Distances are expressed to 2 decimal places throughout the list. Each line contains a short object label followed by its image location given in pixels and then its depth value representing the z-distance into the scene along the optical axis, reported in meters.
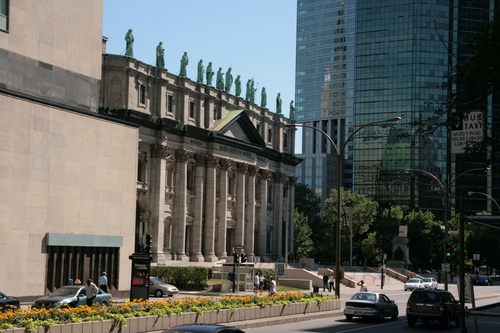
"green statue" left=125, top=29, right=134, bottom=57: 71.06
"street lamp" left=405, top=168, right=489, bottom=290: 47.09
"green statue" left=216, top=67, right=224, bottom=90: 87.88
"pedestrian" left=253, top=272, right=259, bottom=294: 56.75
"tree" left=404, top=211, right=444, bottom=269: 118.12
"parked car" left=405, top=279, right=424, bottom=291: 73.82
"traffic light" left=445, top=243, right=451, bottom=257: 45.40
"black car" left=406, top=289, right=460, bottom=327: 31.31
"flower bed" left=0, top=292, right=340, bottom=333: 21.72
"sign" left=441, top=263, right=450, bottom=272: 46.79
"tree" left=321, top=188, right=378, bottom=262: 112.19
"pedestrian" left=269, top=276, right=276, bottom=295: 45.72
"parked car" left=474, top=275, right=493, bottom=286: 93.62
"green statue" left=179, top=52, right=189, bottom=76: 79.62
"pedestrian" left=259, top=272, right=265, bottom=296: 55.56
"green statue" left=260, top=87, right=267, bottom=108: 97.81
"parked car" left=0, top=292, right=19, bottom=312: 29.47
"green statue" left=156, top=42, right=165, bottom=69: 75.75
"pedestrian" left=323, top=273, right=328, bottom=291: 64.95
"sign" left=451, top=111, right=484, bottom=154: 20.22
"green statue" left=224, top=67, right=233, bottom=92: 90.05
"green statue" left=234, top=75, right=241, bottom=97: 91.00
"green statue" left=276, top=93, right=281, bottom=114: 101.69
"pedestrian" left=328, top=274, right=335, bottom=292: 66.92
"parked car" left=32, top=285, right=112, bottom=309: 30.84
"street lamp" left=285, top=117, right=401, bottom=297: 36.36
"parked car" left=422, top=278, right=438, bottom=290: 72.25
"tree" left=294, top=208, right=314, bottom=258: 114.25
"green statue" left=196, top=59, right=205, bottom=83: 82.94
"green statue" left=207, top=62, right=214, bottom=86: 85.00
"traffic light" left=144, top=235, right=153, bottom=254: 34.47
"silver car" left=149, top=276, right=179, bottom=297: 49.75
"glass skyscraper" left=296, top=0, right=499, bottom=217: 159.75
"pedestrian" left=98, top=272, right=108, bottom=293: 38.97
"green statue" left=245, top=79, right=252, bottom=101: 94.19
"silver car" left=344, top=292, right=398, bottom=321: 33.47
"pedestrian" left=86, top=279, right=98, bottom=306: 30.90
